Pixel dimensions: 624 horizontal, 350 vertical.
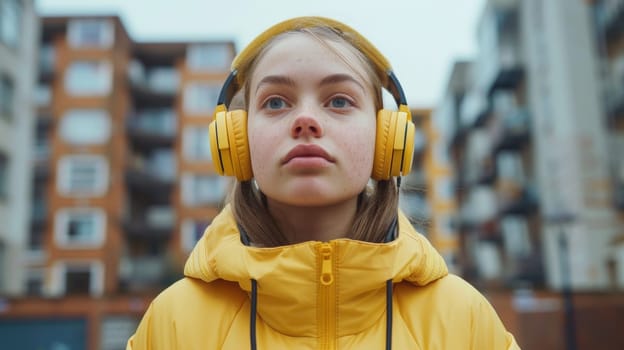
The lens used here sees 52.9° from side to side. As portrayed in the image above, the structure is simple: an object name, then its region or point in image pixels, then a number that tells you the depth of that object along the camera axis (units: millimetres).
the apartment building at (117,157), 37594
